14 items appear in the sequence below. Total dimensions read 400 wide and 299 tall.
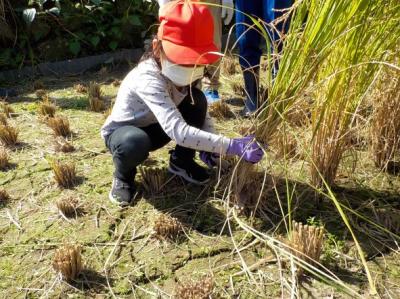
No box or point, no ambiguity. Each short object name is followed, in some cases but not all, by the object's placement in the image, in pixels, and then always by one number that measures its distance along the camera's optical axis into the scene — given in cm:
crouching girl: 173
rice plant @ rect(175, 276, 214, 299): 140
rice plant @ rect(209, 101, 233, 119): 289
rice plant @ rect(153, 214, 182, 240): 175
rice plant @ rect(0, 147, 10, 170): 234
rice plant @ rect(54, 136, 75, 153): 250
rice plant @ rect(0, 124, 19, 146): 259
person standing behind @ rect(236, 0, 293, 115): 263
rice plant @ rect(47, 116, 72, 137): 271
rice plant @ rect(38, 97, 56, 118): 300
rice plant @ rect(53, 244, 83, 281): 154
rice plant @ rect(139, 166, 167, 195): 203
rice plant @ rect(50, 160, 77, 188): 211
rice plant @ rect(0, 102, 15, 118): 308
